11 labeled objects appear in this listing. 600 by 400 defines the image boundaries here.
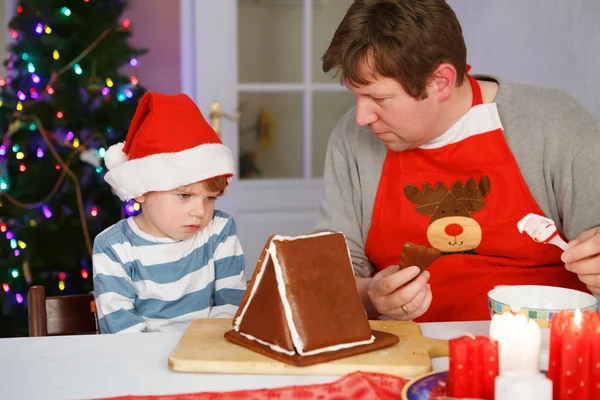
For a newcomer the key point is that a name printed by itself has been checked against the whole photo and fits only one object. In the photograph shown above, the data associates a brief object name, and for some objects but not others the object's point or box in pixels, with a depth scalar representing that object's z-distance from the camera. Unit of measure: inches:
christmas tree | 126.9
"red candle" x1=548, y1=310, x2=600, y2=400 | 37.8
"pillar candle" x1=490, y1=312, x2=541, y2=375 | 37.7
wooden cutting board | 45.1
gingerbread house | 45.9
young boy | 66.1
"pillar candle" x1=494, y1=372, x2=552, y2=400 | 33.6
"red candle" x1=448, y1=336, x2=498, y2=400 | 37.5
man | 60.4
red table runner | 41.6
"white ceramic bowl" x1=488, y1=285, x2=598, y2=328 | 50.5
